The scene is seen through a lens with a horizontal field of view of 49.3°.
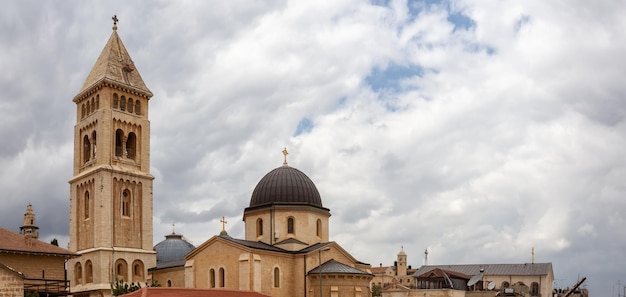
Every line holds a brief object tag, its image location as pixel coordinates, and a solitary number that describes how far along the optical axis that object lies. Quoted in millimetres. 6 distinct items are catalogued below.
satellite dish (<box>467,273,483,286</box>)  91800
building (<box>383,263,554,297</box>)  84062
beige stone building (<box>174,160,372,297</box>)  54250
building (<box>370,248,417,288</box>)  133262
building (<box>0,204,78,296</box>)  40250
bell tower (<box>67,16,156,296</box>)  60969
